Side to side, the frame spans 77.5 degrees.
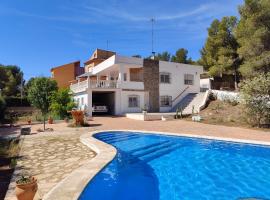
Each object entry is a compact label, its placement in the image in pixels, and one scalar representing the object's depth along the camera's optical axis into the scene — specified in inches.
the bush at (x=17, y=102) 1084.7
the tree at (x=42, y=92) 760.0
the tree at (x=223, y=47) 954.4
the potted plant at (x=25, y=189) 114.8
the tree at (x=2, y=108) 659.7
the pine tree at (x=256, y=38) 688.6
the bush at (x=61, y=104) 680.4
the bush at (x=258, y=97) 427.1
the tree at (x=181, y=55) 1452.9
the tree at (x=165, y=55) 1732.1
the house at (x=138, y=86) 731.8
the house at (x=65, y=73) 1242.6
